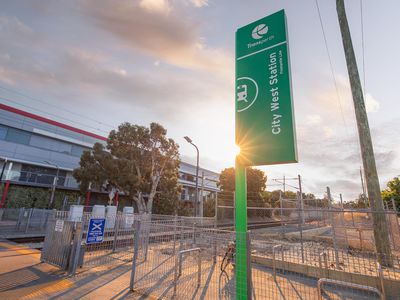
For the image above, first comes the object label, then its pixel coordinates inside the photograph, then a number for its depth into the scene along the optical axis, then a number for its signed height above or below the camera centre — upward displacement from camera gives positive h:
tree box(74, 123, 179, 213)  21.70 +4.58
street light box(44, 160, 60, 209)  23.50 +0.45
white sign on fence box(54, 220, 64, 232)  7.50 -0.63
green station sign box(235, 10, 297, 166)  3.78 +2.12
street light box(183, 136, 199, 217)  20.12 +6.33
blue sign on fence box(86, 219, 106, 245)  7.52 -0.78
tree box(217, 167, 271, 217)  35.78 +4.84
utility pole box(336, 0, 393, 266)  7.09 +2.39
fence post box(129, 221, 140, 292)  5.55 -1.10
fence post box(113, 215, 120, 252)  9.36 -0.89
